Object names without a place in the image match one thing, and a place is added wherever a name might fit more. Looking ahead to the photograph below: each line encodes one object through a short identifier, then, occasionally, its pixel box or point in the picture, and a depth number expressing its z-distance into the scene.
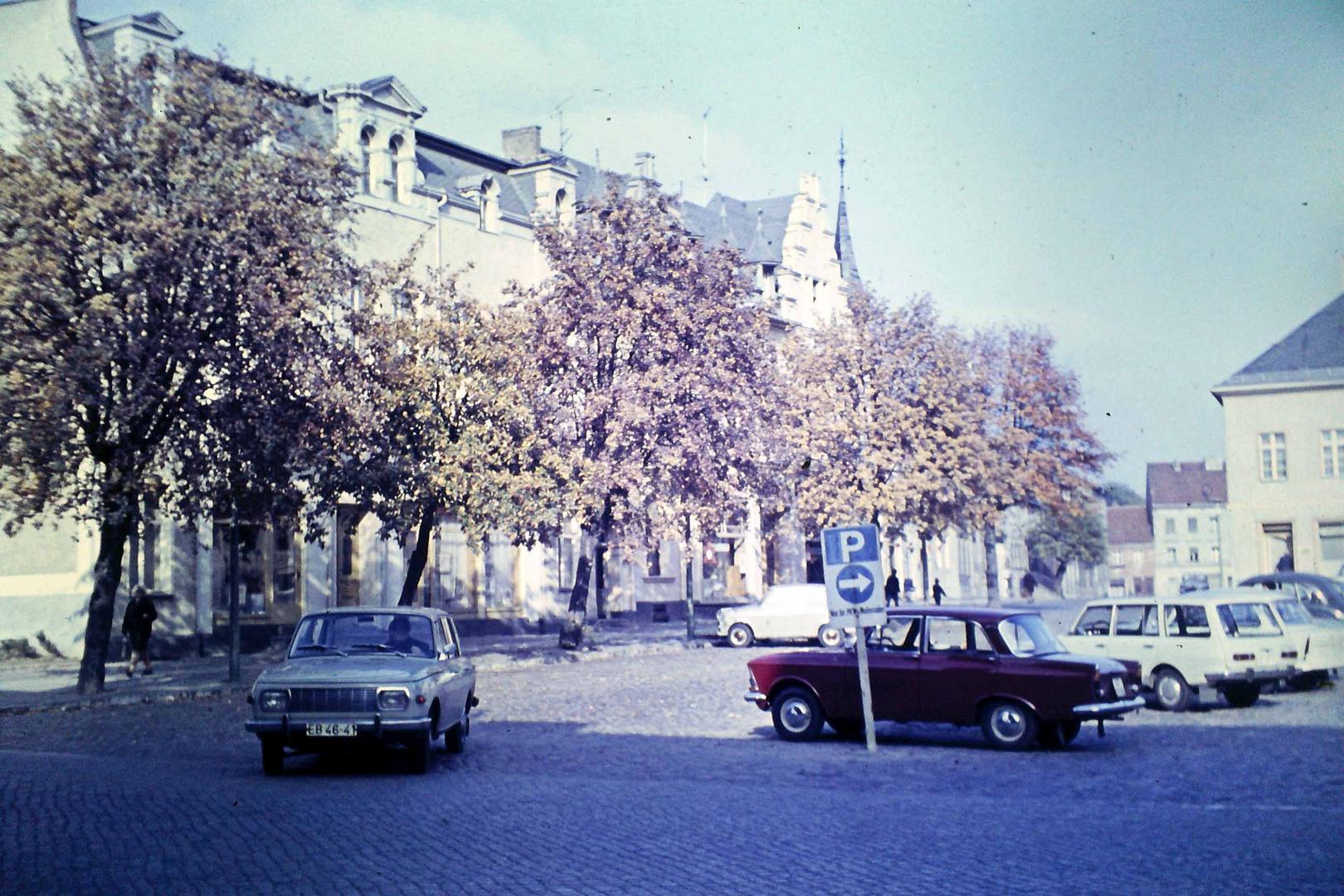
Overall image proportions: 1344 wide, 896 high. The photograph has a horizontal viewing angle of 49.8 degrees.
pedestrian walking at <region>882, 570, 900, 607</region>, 52.72
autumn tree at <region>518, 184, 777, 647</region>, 35.31
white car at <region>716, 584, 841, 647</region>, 39.78
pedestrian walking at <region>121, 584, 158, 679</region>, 29.38
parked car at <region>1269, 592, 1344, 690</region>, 22.33
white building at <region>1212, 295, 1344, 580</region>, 56.03
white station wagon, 20.92
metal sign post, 16.86
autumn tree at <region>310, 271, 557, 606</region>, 29.14
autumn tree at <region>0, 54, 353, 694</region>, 22.56
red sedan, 16.53
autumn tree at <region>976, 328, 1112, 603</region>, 68.50
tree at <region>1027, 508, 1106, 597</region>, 107.71
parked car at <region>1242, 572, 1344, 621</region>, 26.39
